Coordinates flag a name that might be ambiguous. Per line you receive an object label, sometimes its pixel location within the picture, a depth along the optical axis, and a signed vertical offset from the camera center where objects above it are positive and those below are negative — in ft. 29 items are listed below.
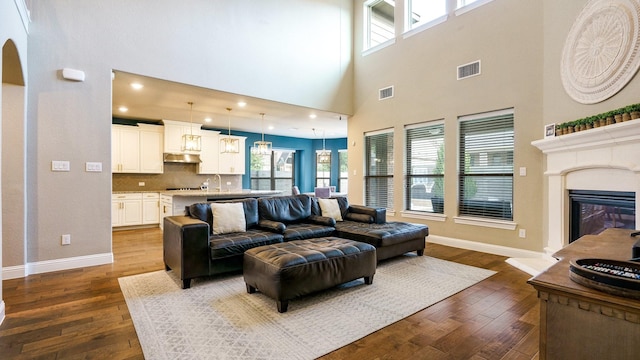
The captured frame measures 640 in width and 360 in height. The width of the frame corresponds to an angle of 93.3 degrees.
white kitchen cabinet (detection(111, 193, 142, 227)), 21.18 -2.13
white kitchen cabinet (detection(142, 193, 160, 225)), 22.40 -2.16
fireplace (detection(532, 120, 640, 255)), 9.52 +0.12
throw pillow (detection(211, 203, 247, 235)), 12.13 -1.61
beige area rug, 6.53 -3.61
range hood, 24.47 +1.78
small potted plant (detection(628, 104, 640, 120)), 8.84 +1.98
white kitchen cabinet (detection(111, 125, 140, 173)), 22.03 +2.29
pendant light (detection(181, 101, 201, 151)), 18.47 +2.23
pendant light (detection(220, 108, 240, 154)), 20.01 +2.27
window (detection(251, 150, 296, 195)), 32.73 +0.94
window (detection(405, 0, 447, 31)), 17.49 +10.11
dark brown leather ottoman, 8.14 -2.57
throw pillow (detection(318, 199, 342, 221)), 15.83 -1.58
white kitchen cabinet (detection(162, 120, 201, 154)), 23.58 +3.61
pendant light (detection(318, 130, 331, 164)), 25.22 +1.86
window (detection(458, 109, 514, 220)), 14.71 +0.67
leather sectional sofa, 10.18 -2.22
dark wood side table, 2.81 -1.42
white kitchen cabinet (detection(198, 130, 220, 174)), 26.37 +2.37
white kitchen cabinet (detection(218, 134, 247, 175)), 27.43 +1.56
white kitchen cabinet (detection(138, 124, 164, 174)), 23.25 +2.42
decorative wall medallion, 9.66 +4.46
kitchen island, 19.49 -1.23
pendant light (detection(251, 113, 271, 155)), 20.77 +2.15
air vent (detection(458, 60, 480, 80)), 15.53 +5.72
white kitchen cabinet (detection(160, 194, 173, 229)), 19.93 -1.83
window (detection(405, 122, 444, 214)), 17.53 +0.69
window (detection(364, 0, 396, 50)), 21.17 +11.26
